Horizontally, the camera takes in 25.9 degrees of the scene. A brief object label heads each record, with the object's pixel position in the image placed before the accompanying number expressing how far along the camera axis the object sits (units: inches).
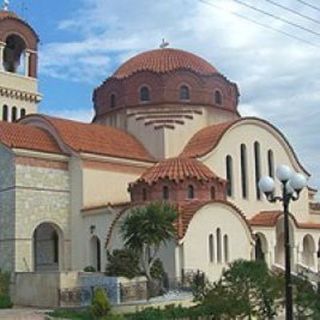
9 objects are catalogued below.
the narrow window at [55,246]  1614.2
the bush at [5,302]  1313.7
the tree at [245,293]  832.7
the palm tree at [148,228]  1249.4
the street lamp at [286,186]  659.4
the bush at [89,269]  1429.6
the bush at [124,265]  1226.6
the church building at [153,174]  1448.1
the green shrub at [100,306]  1048.8
